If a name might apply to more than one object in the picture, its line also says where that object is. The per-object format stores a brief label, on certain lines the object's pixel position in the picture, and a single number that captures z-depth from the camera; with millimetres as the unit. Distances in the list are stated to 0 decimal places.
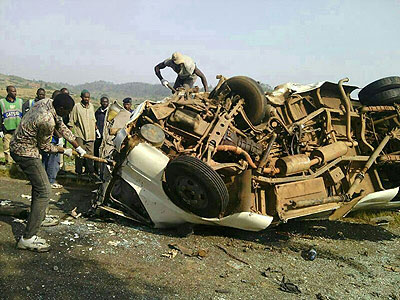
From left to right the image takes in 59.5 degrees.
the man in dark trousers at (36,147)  3527
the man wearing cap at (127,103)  7626
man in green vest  6695
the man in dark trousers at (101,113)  7246
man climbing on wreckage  6574
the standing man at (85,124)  6715
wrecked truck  3949
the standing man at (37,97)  6979
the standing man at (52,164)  5945
